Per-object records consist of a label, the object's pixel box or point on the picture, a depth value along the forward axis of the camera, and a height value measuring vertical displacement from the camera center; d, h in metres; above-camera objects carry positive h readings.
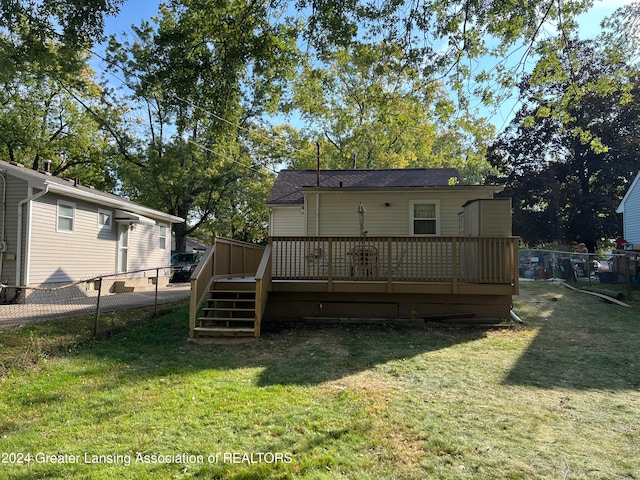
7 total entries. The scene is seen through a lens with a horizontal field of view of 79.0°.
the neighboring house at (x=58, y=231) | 9.76 +0.70
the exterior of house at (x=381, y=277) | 7.73 -0.41
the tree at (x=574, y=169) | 19.45 +4.78
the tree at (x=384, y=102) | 6.30 +2.80
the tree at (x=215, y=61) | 5.65 +3.07
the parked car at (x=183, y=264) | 19.81 -0.46
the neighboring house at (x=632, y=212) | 16.97 +2.11
